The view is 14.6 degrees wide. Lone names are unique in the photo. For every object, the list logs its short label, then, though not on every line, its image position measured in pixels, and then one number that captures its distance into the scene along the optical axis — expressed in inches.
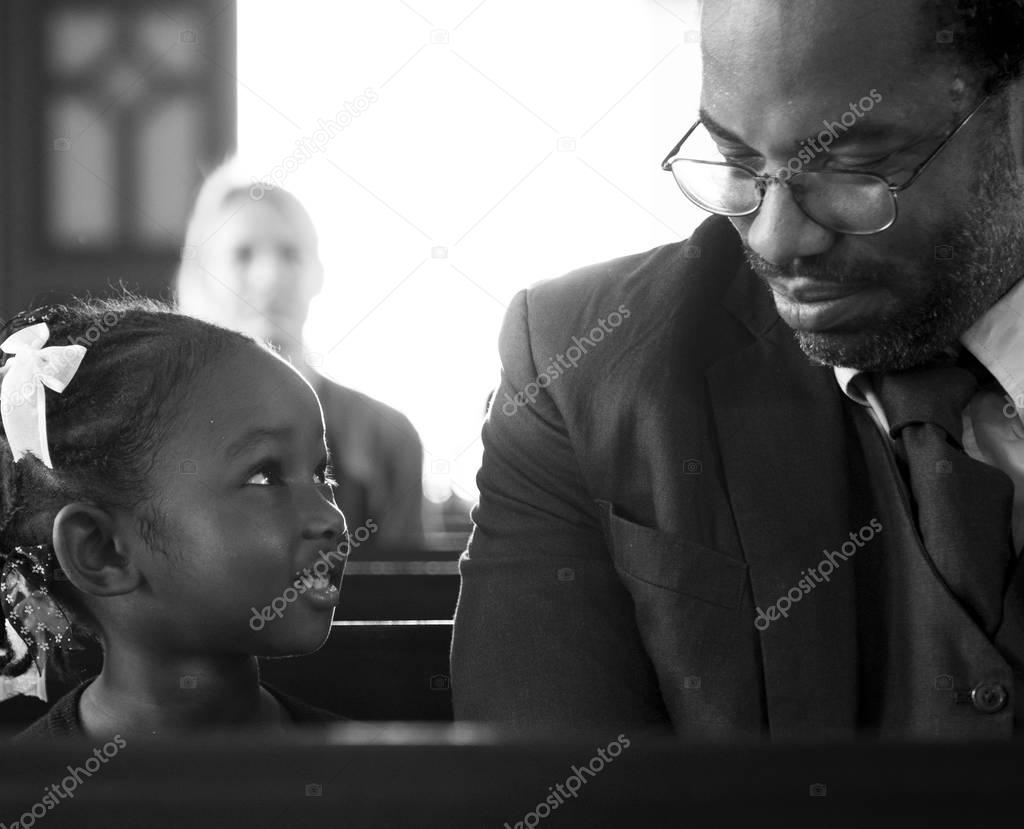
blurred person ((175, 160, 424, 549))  130.2
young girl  80.4
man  78.2
